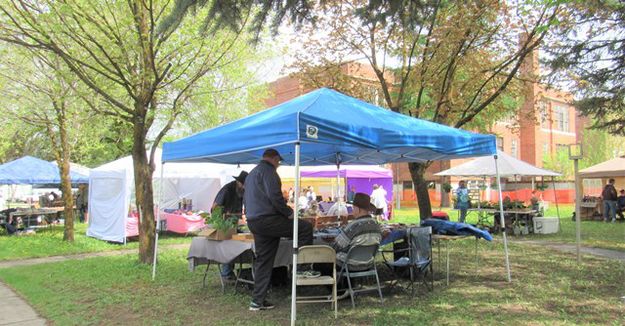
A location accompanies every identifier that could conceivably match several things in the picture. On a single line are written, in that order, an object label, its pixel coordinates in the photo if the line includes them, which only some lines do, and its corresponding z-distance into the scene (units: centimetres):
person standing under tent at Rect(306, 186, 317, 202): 1931
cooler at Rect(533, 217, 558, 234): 1518
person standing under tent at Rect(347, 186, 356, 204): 2169
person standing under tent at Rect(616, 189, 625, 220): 2023
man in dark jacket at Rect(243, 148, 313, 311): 553
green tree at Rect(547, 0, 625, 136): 1091
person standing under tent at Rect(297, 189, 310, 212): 1750
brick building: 3538
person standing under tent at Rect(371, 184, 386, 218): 1862
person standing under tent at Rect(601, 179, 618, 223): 1973
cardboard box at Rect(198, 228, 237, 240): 647
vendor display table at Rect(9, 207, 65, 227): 1697
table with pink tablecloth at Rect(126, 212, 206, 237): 1504
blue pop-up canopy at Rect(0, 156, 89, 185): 1805
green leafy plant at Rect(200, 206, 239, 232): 647
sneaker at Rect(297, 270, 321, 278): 539
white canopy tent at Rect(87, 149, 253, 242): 1405
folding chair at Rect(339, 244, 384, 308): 560
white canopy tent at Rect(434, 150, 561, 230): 1579
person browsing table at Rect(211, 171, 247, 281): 768
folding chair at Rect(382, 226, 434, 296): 633
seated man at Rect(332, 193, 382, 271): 561
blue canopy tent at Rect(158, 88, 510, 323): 520
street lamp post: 834
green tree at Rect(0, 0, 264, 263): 820
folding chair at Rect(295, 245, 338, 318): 520
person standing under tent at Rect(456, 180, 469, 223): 1684
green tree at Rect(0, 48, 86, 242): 1250
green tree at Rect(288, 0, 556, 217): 1113
